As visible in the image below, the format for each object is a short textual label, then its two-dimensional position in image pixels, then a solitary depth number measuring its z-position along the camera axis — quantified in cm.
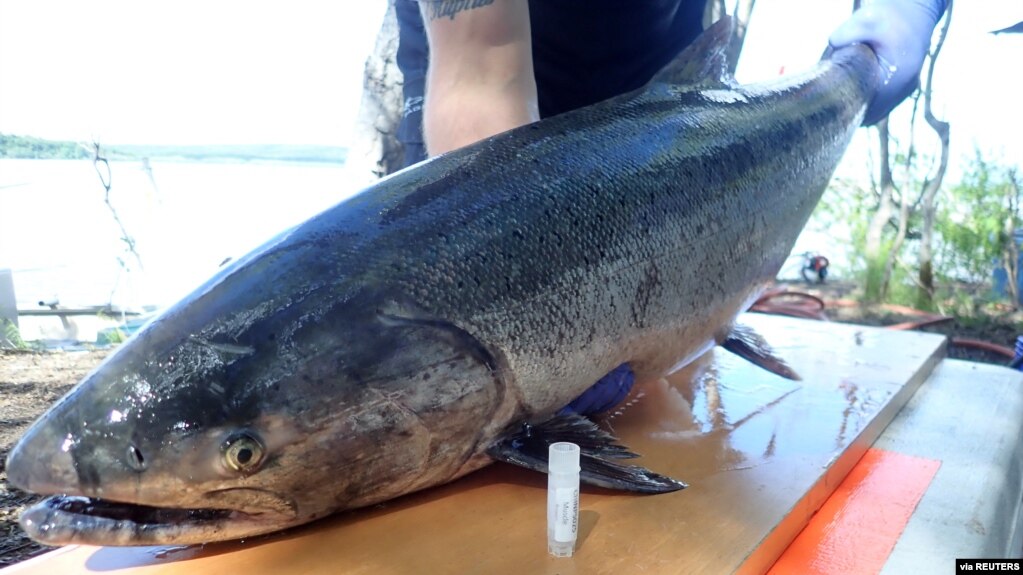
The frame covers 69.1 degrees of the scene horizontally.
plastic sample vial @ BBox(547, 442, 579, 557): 31
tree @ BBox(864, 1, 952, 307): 494
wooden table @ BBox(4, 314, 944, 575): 31
